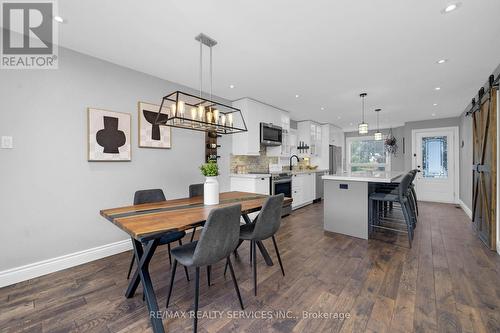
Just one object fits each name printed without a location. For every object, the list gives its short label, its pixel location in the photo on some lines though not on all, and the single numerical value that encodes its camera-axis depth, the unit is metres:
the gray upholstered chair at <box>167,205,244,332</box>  1.54
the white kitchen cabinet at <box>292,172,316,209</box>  5.30
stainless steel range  4.56
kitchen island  3.28
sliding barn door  2.86
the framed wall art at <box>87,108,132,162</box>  2.68
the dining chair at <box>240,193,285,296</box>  2.03
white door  6.12
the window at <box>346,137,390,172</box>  8.13
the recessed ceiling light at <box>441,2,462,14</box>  1.80
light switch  2.15
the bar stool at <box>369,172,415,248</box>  3.07
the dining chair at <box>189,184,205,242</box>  2.84
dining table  1.47
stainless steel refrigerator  7.59
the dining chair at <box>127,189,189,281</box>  2.22
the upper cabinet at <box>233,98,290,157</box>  4.43
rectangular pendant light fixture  2.14
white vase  2.30
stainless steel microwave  4.77
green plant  2.29
